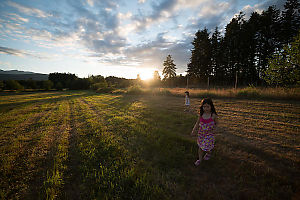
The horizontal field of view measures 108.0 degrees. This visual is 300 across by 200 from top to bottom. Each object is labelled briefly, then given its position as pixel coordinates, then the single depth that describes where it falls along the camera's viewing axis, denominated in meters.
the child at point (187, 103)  9.17
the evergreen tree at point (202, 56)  31.89
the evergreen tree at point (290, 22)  24.14
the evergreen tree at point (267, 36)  25.62
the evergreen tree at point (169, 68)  43.78
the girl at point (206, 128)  3.07
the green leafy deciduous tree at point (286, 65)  8.74
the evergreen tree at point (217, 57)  31.28
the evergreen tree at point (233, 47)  27.78
